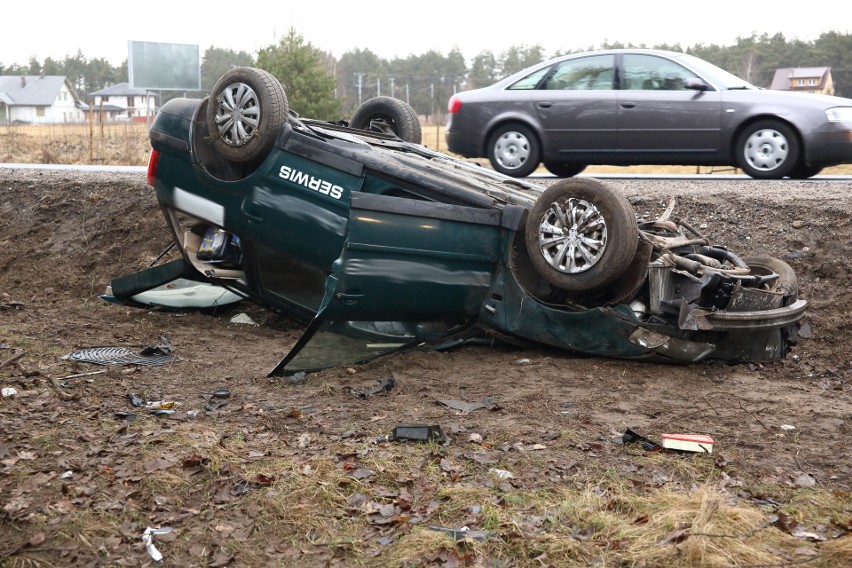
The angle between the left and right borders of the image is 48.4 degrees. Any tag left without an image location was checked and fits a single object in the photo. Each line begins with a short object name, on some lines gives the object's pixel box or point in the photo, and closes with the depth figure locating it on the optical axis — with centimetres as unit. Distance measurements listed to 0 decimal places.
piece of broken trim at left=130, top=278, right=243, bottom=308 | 801
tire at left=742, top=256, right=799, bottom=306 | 604
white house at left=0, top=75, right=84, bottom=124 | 8194
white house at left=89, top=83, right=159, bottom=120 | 8070
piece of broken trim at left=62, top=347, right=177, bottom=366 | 626
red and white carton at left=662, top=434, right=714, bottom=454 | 458
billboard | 3128
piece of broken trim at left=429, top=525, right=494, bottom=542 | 370
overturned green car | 564
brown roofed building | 4913
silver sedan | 984
